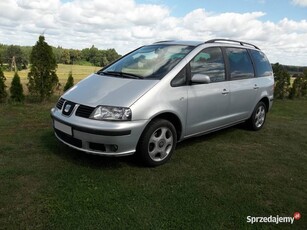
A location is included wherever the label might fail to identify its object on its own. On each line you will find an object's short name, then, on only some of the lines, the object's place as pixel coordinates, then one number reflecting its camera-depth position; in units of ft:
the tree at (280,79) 36.99
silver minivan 9.43
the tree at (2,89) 21.46
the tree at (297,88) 38.54
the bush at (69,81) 27.17
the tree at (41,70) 22.09
